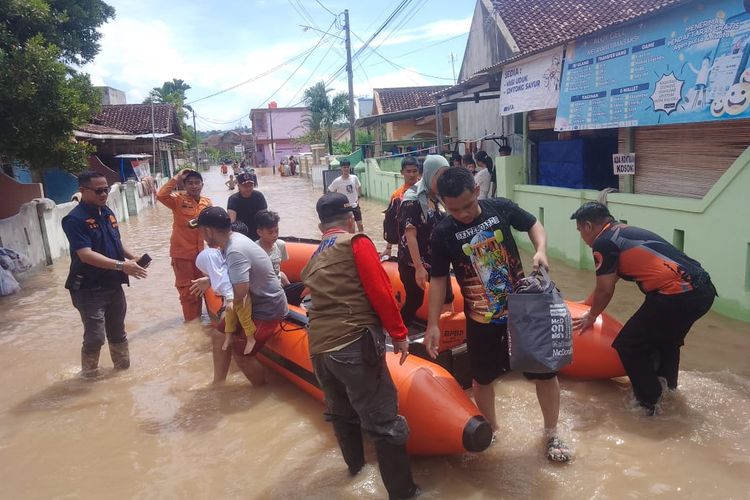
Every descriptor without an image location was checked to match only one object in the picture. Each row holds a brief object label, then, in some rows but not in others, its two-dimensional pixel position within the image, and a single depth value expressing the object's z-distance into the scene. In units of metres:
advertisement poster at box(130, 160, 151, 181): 22.45
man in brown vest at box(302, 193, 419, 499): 2.71
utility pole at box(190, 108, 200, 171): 54.68
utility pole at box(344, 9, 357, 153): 22.92
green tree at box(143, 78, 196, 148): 48.15
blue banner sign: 5.04
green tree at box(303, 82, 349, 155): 43.94
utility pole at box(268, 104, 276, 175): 56.17
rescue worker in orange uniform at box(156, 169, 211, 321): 5.55
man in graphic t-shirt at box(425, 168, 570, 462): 2.94
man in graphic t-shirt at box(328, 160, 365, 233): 9.49
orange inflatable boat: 3.05
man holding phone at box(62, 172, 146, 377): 4.36
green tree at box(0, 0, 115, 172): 7.62
